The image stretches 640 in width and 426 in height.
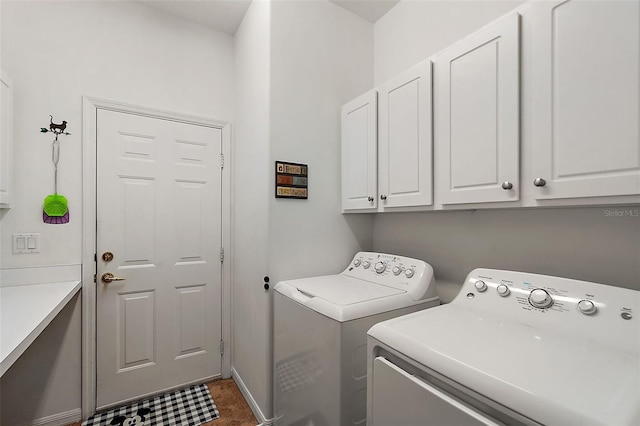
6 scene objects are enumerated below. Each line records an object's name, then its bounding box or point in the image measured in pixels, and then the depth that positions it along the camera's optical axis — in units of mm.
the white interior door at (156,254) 1968
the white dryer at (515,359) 643
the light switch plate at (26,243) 1728
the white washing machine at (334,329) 1187
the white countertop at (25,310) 968
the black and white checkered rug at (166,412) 1843
